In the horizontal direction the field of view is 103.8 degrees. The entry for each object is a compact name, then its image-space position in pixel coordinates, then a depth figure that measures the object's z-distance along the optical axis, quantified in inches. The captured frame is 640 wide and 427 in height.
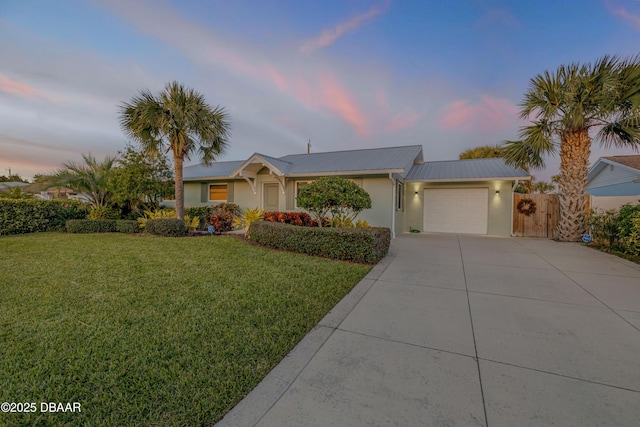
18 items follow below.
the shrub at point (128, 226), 434.6
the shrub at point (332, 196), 297.0
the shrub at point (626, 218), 269.3
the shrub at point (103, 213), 464.4
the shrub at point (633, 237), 255.3
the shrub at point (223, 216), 449.1
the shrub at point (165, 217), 424.9
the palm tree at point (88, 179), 440.8
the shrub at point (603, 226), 309.4
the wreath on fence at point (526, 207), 442.3
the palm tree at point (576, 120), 315.3
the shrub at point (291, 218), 387.9
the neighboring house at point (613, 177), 502.9
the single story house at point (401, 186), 425.7
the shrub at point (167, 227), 386.3
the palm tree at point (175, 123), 386.9
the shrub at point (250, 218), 363.6
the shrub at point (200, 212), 515.2
